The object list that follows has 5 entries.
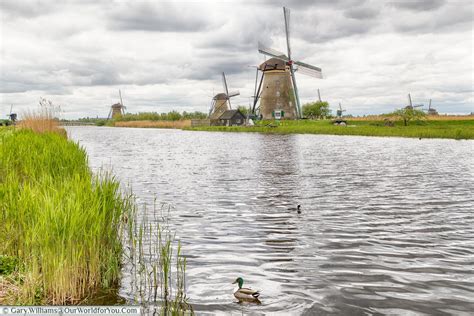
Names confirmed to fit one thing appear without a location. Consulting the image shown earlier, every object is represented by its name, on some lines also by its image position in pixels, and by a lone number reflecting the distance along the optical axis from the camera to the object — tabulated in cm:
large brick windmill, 7575
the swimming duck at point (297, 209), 1179
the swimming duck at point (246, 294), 585
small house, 9144
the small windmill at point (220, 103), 10069
